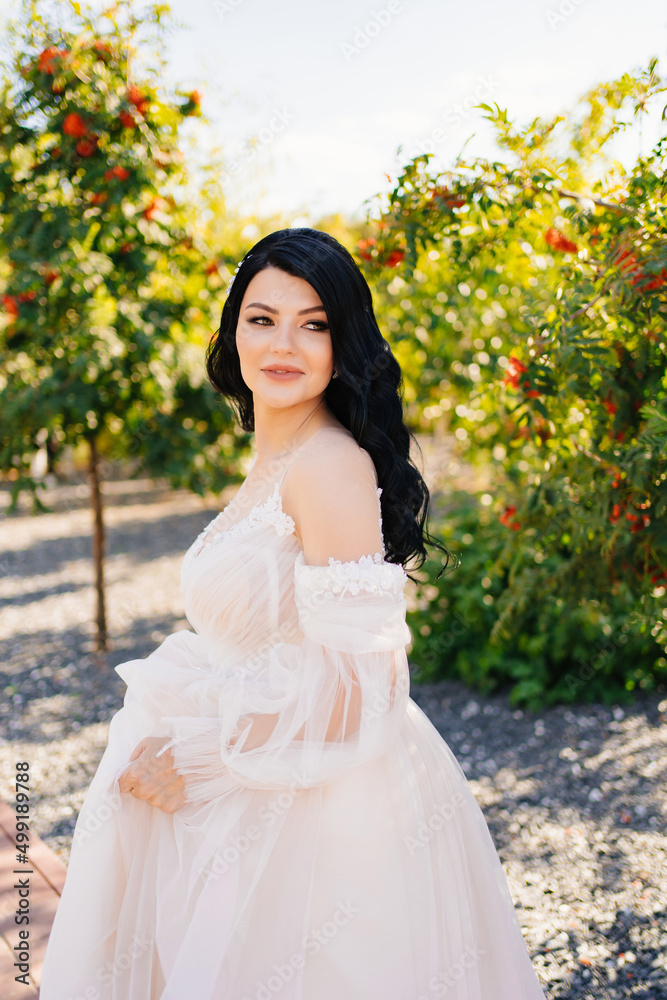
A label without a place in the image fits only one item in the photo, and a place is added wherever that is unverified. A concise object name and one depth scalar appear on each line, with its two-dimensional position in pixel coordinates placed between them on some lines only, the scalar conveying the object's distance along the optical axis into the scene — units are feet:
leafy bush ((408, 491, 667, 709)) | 13.91
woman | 4.69
